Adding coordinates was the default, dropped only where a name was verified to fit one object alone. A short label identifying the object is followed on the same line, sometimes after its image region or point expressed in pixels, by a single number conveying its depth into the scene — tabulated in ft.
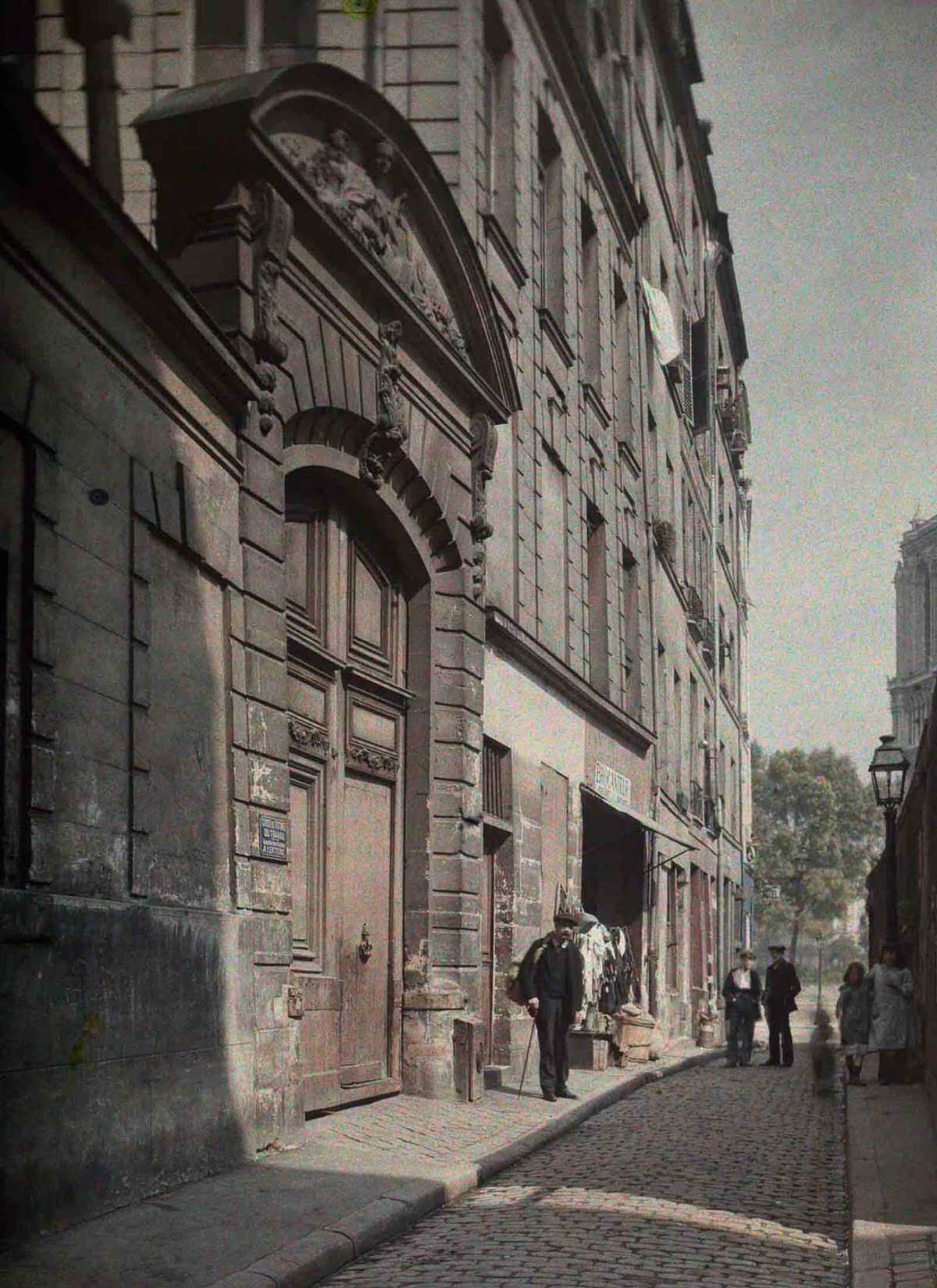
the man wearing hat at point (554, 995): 47.67
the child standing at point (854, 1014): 56.39
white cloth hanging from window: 92.27
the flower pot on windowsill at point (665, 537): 92.38
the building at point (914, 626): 350.43
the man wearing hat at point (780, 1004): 72.90
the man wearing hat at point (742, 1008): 71.85
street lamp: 62.44
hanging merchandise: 60.64
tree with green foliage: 269.03
